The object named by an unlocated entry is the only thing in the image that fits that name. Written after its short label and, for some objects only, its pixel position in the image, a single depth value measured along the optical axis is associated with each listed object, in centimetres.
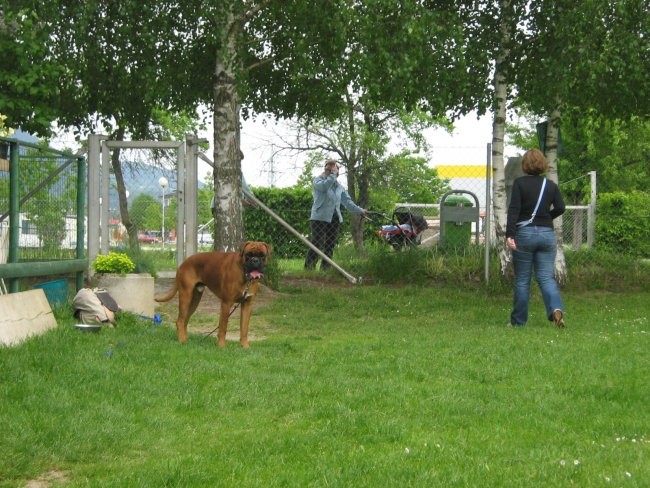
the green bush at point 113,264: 1084
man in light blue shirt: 1585
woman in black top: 1031
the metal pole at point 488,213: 1434
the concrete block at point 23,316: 809
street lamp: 1513
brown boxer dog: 861
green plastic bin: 1667
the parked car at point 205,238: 2134
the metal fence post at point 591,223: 1847
